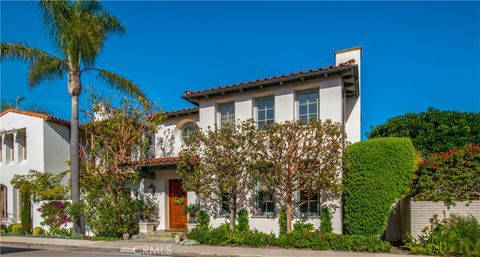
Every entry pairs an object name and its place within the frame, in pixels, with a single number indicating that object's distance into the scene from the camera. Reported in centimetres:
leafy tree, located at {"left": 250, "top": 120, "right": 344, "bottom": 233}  1200
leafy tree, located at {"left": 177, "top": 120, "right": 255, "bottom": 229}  1301
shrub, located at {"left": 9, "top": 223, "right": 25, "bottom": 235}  1802
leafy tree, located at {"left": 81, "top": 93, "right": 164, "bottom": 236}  1484
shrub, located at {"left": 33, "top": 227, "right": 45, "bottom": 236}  1699
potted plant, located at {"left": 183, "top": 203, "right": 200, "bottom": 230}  1459
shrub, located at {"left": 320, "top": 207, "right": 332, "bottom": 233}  1230
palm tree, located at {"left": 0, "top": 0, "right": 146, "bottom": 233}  1558
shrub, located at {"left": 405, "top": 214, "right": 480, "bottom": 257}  973
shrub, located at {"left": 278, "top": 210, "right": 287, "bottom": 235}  1289
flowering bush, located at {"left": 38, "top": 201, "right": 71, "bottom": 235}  1672
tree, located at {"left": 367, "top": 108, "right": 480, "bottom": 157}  2050
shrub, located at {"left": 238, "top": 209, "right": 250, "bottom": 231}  1351
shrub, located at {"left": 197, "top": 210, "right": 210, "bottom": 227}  1424
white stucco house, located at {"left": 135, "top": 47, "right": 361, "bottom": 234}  1274
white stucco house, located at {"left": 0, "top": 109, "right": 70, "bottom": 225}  1944
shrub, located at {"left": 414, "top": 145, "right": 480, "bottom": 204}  1076
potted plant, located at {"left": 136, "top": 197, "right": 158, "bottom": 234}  1534
